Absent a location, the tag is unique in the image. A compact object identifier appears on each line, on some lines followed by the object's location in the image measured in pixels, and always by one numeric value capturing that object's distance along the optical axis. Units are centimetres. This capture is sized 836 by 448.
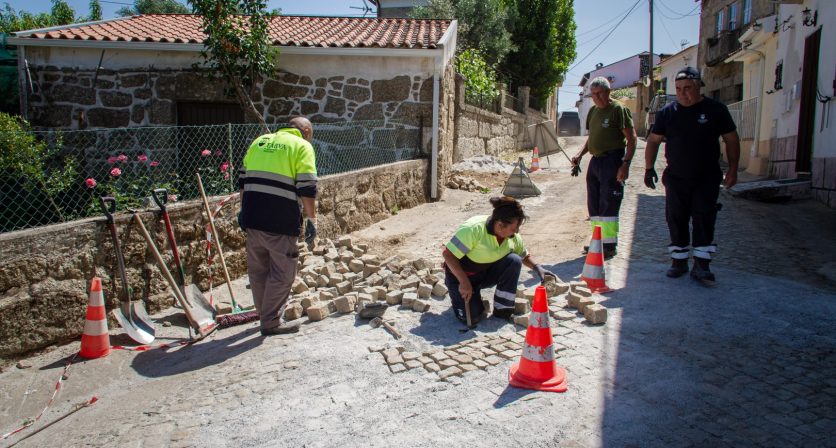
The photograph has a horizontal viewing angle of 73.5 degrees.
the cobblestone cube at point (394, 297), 486
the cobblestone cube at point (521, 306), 442
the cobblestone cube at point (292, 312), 472
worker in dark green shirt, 560
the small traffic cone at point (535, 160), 1610
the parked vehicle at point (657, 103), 2466
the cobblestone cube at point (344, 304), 478
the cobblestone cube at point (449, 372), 347
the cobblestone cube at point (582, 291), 464
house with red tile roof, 1028
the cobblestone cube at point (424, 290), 484
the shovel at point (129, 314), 439
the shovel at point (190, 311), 448
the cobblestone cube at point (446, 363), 360
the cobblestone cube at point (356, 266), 584
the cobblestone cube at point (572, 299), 449
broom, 482
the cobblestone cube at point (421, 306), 466
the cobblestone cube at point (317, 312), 468
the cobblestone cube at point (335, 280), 554
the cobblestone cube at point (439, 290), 490
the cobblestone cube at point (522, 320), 423
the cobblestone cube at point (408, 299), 474
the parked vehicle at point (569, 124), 4634
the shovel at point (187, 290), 479
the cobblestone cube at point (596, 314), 418
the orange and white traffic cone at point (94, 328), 417
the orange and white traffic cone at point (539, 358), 325
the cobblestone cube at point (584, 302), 438
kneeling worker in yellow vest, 402
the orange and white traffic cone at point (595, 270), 495
